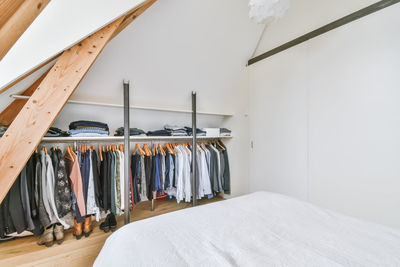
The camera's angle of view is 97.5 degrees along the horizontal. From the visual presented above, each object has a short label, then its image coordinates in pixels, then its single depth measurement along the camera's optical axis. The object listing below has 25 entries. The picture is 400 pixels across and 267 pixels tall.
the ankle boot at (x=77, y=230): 1.90
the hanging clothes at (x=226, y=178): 2.87
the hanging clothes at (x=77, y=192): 1.84
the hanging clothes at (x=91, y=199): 1.89
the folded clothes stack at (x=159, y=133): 2.48
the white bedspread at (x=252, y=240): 0.77
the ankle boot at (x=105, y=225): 2.03
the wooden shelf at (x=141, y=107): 1.66
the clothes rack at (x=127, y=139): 1.98
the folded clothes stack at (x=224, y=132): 2.99
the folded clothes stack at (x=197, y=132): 2.74
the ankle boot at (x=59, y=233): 1.81
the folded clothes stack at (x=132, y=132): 2.20
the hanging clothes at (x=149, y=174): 2.30
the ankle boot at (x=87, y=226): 1.95
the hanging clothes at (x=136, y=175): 2.21
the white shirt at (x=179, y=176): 2.46
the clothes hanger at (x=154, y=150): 2.43
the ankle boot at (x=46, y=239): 1.75
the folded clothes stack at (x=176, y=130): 2.60
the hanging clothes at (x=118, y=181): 2.03
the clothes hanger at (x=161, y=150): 2.50
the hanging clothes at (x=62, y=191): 1.76
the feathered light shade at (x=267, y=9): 1.13
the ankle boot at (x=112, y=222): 2.06
